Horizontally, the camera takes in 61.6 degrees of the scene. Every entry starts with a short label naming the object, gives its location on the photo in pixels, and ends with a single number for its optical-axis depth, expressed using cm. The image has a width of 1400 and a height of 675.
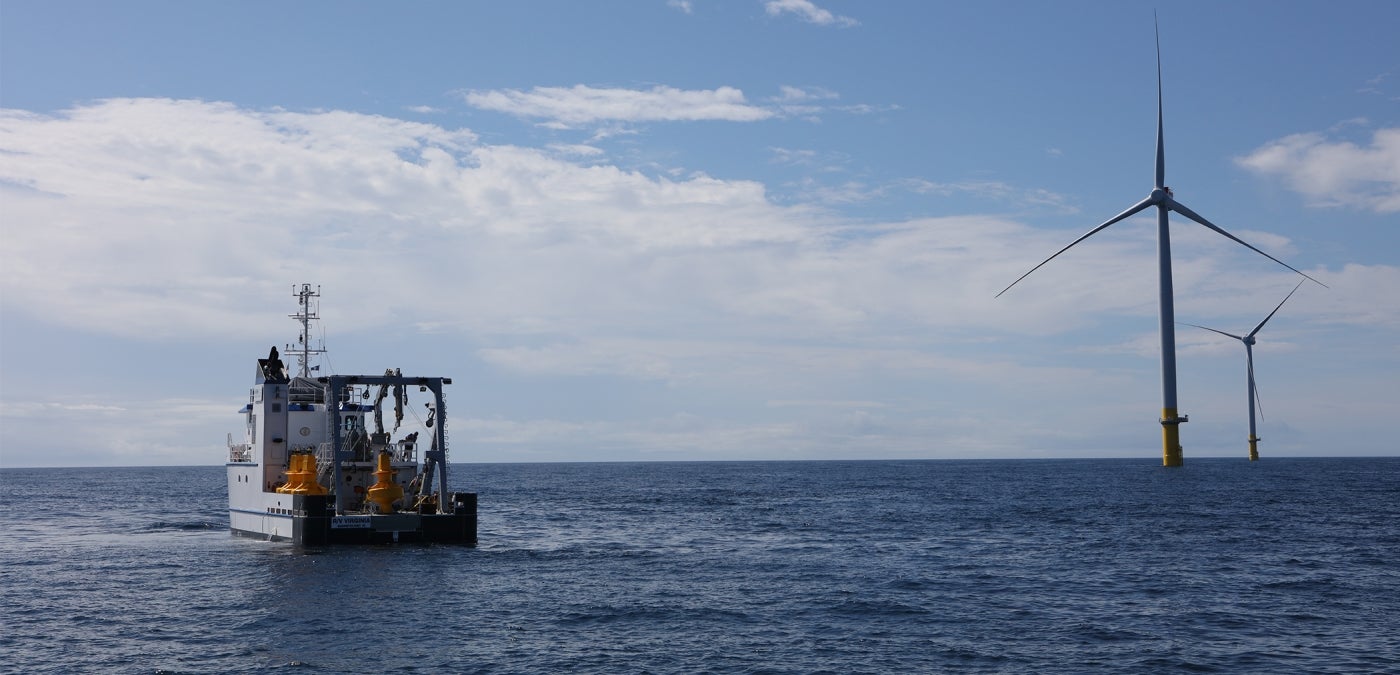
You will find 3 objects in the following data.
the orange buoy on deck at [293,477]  5850
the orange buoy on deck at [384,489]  5575
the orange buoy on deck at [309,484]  5747
